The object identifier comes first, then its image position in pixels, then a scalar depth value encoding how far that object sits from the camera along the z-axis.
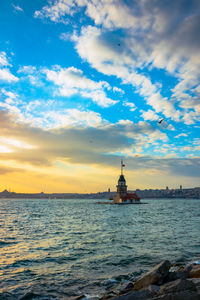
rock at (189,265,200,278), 11.84
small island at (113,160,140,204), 152.38
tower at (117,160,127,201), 153.71
